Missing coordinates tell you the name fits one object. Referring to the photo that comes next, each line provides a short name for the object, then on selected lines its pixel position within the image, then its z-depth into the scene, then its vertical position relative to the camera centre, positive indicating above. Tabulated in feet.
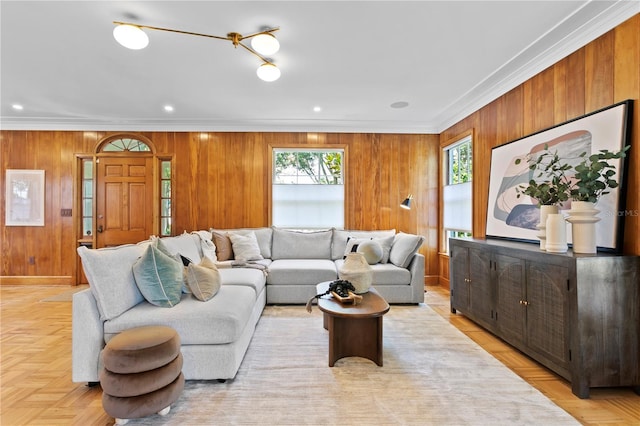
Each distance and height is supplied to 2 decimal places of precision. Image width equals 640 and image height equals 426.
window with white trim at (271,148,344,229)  16.35 +0.46
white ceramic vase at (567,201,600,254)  6.62 -0.28
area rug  5.54 -3.83
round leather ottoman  5.28 -3.02
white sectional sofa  6.39 -2.34
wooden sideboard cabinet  6.18 -2.25
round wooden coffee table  7.45 -3.15
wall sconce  14.94 +0.44
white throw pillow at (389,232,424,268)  12.57 -1.62
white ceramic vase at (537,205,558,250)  7.58 -0.22
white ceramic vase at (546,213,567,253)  7.06 -0.51
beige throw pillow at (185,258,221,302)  7.49 -1.82
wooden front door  16.02 +0.63
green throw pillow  7.02 -1.61
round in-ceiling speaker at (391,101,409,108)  13.16 +4.81
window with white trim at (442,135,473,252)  13.87 +1.14
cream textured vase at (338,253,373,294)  8.37 -1.73
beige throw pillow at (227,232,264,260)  13.34 -1.63
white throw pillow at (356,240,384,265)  12.96 -1.72
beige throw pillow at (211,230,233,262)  13.38 -1.63
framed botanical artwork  15.93 +0.67
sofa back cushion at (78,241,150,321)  6.36 -1.53
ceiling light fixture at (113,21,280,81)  7.22 +4.32
